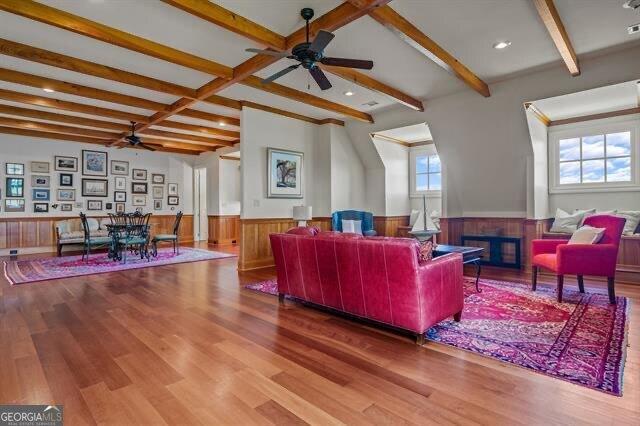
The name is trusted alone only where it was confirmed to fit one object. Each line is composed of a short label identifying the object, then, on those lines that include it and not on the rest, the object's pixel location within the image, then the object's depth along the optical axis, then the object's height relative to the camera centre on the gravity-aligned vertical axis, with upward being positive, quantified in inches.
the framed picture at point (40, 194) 320.5 +15.5
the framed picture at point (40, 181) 319.6 +27.6
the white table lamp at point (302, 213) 232.7 -2.1
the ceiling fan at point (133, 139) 282.4 +59.0
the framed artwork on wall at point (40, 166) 319.0 +41.2
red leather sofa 102.5 -22.6
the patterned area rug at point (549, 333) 86.7 -39.4
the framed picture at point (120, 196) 364.2 +15.2
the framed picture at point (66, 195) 333.4 +15.4
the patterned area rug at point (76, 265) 211.0 -39.2
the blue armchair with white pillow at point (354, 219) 266.4 -7.1
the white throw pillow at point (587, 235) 147.5 -11.4
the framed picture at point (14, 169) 307.7 +37.7
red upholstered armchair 140.0 -19.8
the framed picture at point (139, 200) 376.2 +11.4
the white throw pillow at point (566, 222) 214.4 -8.0
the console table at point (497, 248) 222.1 -25.6
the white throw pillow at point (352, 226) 263.7 -12.4
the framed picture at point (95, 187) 346.3 +23.6
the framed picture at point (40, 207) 322.3 +3.0
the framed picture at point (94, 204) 350.0 +6.2
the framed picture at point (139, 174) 376.8 +39.9
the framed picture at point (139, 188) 375.9 +24.8
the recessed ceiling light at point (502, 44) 148.9 +72.0
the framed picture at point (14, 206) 309.6 +4.4
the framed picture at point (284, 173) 243.1 +26.7
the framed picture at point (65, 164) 330.0 +45.5
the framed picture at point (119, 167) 362.9 +45.6
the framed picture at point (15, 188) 309.0 +20.7
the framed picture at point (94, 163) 346.0 +48.6
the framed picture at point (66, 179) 333.4 +30.6
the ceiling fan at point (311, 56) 121.7 +56.0
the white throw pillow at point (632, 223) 198.2 -8.0
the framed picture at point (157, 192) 391.5 +20.9
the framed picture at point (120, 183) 364.4 +29.2
